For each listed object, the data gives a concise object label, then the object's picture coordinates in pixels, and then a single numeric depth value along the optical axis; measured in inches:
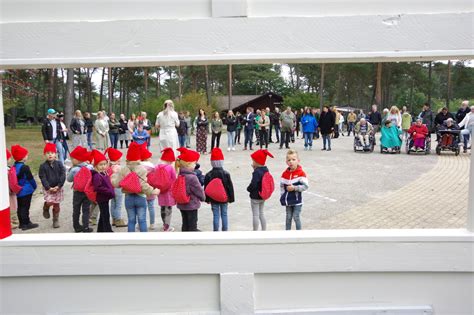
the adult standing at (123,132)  775.1
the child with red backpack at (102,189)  223.9
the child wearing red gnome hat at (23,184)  248.4
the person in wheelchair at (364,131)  618.8
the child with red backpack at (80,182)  228.2
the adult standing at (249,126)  684.1
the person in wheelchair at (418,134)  580.7
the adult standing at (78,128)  574.9
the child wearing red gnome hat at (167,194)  237.3
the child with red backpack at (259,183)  217.6
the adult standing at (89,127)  702.5
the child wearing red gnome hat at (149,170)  230.2
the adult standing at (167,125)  428.1
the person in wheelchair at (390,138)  589.3
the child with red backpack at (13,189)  242.1
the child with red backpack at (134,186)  214.5
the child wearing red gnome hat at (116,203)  248.8
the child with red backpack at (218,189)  222.4
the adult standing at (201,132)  612.0
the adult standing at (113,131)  715.4
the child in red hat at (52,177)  252.5
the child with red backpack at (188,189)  214.2
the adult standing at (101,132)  581.6
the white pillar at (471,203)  111.4
